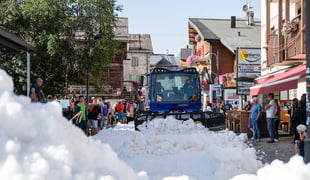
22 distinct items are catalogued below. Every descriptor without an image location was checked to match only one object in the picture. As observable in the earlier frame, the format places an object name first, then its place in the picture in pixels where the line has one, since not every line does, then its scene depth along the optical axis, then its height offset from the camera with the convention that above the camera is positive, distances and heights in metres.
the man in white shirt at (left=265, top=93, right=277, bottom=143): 14.53 -0.64
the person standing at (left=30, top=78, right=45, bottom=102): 10.14 +0.04
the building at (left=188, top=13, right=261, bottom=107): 45.25 +5.70
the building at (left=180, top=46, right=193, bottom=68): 72.44 +6.61
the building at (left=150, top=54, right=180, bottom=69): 97.22 +7.28
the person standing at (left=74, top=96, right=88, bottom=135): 14.14 -0.51
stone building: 69.25 +5.78
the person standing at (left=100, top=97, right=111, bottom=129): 19.88 -0.81
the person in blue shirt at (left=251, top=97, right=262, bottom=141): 15.38 -0.85
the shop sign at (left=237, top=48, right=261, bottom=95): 24.48 +1.53
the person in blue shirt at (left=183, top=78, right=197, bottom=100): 16.98 +0.22
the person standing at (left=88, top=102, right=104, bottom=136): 15.65 -0.79
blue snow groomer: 16.83 +0.11
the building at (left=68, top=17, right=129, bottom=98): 52.75 +2.68
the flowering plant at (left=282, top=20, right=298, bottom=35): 18.45 +2.73
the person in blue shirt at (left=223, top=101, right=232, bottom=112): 29.08 -0.84
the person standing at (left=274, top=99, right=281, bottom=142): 14.82 -0.98
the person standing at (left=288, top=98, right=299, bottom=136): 13.30 -0.31
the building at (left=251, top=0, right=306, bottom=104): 16.67 +1.88
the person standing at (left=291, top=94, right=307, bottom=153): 11.73 -0.59
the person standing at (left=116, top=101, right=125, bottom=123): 24.97 -0.95
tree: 29.56 +3.99
